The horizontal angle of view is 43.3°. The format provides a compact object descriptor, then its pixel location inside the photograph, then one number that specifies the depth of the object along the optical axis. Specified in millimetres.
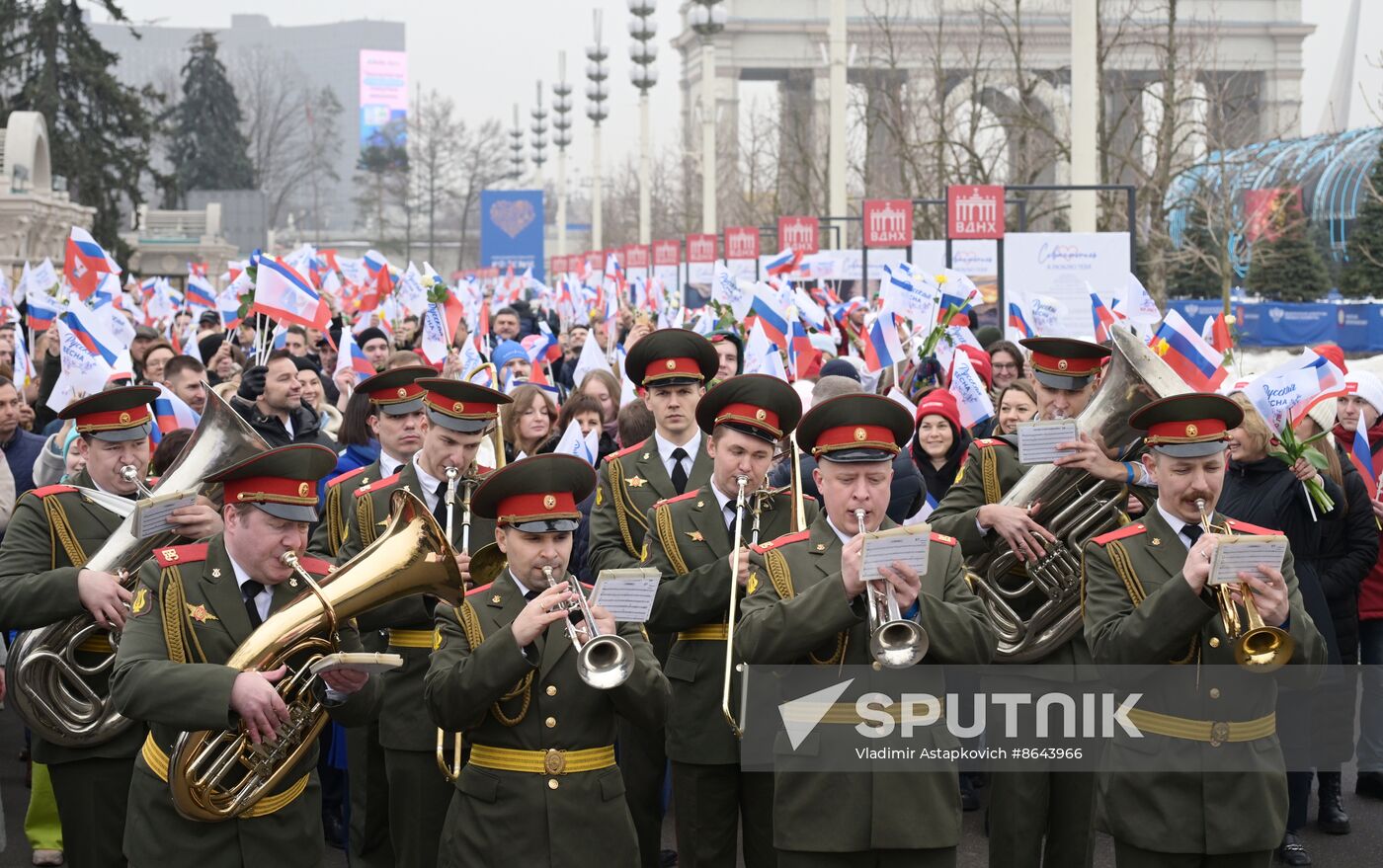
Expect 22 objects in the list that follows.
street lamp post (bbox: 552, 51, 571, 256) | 58500
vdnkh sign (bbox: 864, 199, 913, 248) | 23031
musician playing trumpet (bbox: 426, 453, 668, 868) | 5211
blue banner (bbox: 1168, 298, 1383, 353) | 36656
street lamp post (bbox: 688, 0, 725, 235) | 33812
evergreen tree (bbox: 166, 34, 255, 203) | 74625
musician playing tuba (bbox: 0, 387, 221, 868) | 6039
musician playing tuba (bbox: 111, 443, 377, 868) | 5125
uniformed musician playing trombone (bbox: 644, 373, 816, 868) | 6301
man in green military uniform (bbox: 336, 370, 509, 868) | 6449
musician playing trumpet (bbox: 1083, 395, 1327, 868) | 5203
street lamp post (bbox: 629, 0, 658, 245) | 41500
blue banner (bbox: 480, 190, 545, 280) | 50938
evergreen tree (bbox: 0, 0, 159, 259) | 46156
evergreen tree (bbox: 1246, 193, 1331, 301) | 41500
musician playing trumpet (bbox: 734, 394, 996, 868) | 4961
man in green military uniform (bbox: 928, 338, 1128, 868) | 6727
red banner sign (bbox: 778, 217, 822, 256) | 28719
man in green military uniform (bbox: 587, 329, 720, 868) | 6902
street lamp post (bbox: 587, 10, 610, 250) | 50781
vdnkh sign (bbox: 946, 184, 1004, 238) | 19047
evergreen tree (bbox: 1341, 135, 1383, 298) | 38875
